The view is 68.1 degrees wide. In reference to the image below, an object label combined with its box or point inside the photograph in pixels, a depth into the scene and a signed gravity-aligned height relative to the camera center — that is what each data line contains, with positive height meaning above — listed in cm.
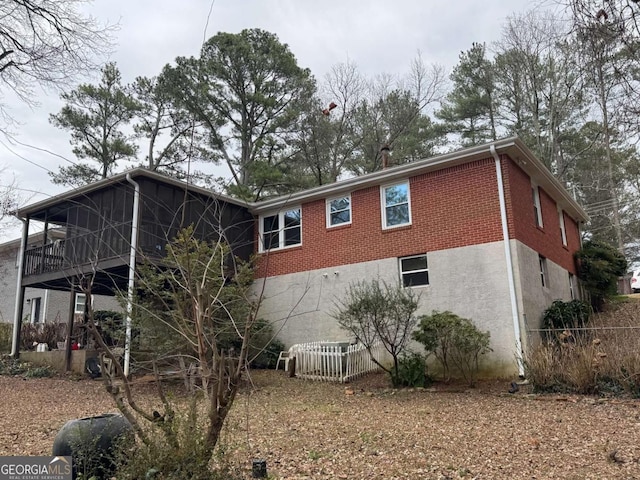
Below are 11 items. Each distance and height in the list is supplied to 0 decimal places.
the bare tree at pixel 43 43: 1206 +761
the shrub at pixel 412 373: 1051 -104
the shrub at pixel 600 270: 1706 +183
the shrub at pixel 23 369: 1338 -93
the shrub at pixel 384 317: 1042 +23
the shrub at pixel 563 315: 1202 +17
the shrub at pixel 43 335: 1623 +6
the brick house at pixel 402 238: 1146 +254
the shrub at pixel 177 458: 360 -95
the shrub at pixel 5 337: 1672 +1
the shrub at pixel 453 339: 1044 -30
